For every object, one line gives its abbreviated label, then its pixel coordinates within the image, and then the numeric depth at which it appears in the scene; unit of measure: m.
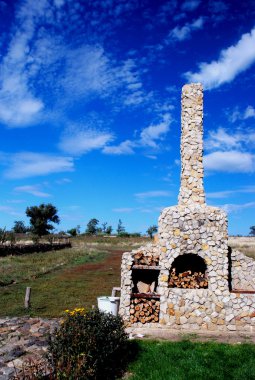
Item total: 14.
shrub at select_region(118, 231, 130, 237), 78.53
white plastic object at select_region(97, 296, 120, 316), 11.45
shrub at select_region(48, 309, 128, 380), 6.74
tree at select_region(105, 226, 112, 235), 91.29
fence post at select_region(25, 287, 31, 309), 14.60
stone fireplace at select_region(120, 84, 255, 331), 11.83
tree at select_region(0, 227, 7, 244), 42.09
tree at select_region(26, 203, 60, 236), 76.12
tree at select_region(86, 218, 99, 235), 97.59
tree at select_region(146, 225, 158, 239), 76.80
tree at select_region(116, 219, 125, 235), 92.26
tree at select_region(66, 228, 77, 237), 88.56
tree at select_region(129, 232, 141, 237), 79.54
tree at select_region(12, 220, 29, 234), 94.19
